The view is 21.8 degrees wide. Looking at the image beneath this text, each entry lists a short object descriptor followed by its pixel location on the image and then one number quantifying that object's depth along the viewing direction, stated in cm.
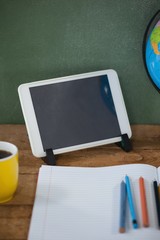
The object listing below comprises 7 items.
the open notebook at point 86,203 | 82
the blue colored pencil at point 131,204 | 84
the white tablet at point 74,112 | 107
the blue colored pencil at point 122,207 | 82
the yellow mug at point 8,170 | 86
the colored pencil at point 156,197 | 88
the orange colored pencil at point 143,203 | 85
